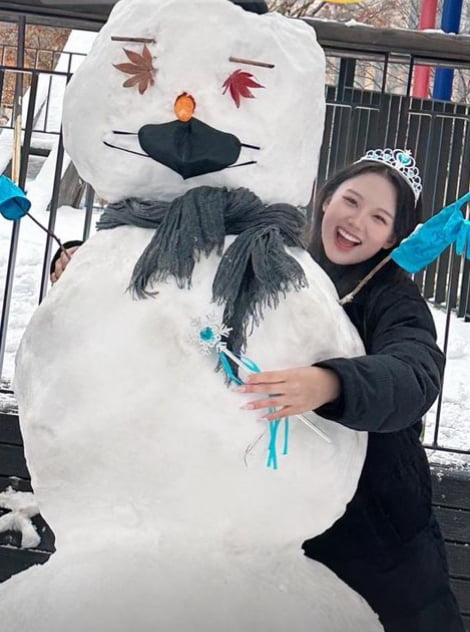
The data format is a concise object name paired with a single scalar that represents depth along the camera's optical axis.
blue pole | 6.89
